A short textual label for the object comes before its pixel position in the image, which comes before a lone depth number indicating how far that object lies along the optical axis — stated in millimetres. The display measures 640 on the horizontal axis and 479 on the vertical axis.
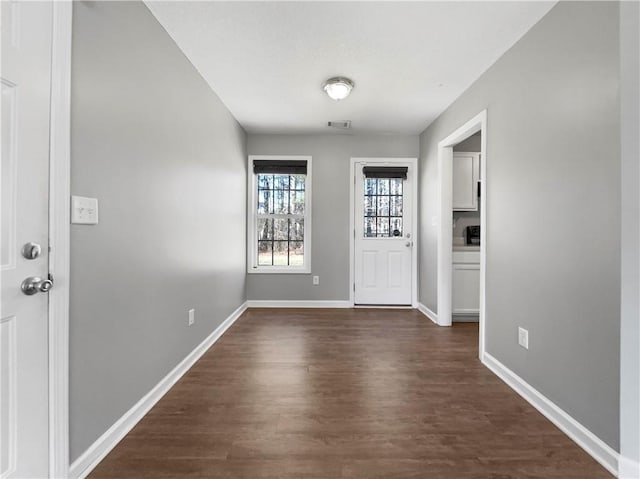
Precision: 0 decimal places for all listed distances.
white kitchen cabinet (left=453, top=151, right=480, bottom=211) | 3754
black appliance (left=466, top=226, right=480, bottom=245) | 3891
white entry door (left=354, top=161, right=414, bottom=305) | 4355
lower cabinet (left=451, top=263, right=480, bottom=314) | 3623
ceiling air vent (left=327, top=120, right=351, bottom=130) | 3766
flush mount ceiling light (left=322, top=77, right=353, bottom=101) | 2654
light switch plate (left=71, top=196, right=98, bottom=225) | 1287
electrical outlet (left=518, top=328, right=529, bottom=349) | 2020
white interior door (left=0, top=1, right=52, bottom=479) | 1048
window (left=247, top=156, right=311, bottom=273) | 4344
